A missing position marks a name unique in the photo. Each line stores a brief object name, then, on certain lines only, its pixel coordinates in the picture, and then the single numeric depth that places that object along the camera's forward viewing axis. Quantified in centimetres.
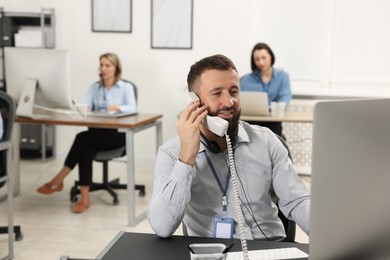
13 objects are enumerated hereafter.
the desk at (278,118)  414
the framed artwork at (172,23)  558
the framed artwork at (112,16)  569
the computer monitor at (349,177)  98
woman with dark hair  479
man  166
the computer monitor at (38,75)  377
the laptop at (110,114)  414
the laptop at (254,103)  414
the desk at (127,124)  382
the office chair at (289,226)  189
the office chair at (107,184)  424
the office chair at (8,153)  314
